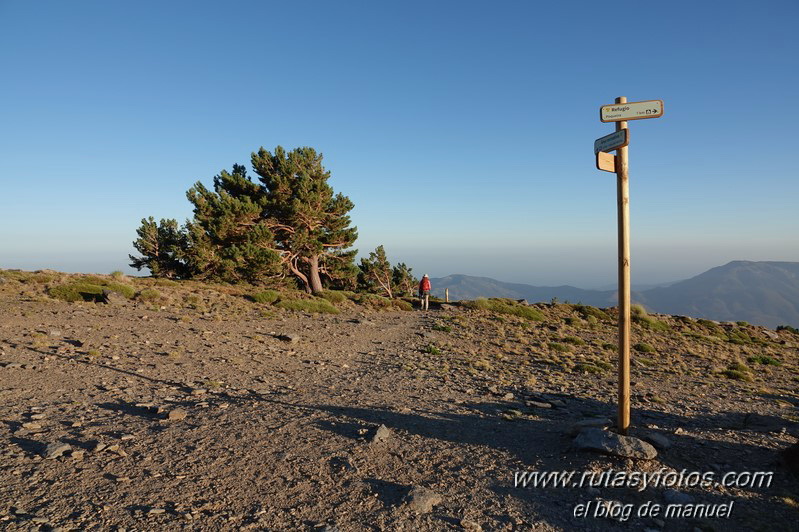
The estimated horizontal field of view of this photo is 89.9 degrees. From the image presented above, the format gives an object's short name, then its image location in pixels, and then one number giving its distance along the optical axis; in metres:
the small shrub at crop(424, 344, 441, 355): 13.37
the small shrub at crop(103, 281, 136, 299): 18.55
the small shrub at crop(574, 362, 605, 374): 12.20
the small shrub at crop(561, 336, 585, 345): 17.34
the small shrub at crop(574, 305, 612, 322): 26.88
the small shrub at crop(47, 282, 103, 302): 17.39
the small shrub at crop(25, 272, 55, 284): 20.91
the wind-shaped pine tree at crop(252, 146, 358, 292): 28.95
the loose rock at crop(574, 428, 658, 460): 5.18
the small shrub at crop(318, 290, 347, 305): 25.44
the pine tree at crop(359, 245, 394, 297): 37.13
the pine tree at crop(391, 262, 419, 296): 40.56
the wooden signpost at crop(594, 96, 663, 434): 5.21
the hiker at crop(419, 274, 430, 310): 26.17
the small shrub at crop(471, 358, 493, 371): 11.69
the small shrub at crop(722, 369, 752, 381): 13.03
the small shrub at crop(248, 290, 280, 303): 21.55
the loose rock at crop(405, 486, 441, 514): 4.25
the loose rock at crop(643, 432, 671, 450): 5.52
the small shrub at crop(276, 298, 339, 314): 20.64
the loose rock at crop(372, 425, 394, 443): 5.91
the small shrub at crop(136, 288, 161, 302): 18.38
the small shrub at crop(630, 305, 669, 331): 24.37
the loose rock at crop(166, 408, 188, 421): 6.50
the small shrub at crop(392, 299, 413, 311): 26.30
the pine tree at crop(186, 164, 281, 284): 26.59
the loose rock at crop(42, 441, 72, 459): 5.02
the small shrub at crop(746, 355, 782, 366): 16.91
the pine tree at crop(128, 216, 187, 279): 32.75
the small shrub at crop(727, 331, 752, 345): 22.72
